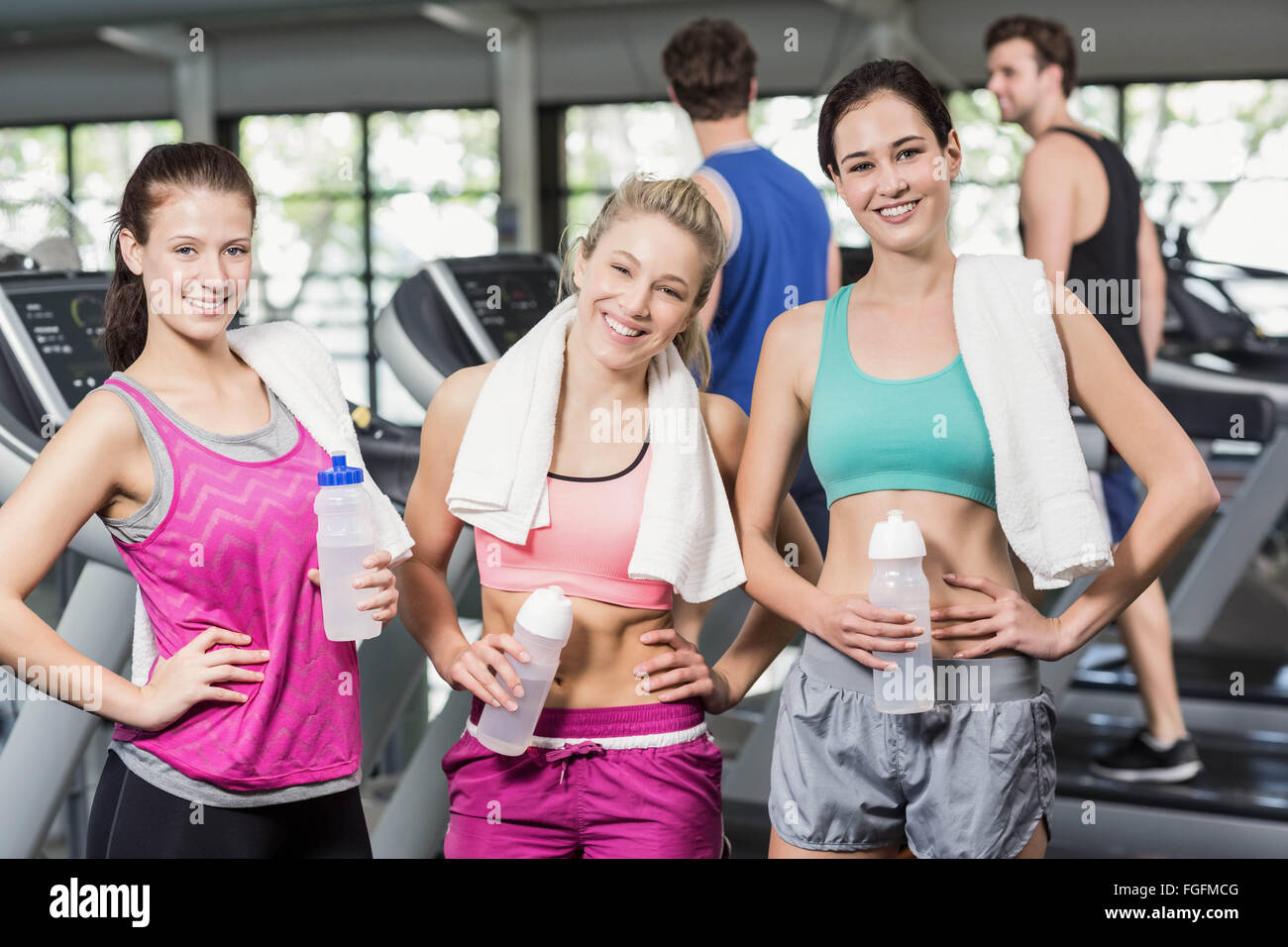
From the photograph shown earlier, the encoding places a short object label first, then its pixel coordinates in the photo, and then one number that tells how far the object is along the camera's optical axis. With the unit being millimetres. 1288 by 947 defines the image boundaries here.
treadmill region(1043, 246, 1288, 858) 2965
